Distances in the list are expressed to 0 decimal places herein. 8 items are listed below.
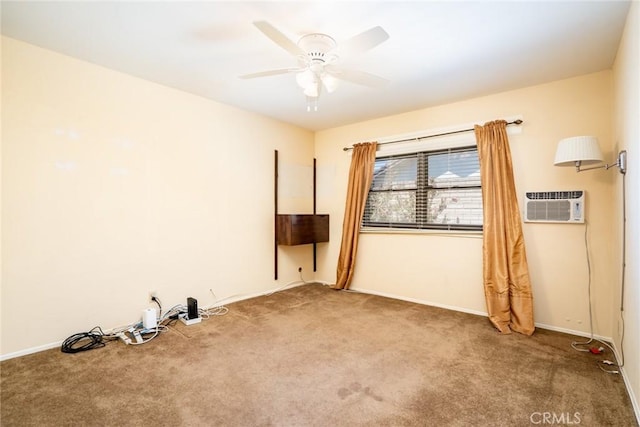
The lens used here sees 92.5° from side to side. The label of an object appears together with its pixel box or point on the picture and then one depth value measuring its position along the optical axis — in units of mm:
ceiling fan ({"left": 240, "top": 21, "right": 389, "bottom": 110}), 1805
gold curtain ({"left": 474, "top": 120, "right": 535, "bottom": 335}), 3012
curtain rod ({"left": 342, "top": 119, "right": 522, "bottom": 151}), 3196
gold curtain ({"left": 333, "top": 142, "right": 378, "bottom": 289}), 4332
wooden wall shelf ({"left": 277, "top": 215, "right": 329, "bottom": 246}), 4234
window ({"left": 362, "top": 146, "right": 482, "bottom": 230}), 3598
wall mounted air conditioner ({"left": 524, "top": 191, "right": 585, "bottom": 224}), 2883
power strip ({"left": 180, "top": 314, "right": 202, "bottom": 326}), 3141
